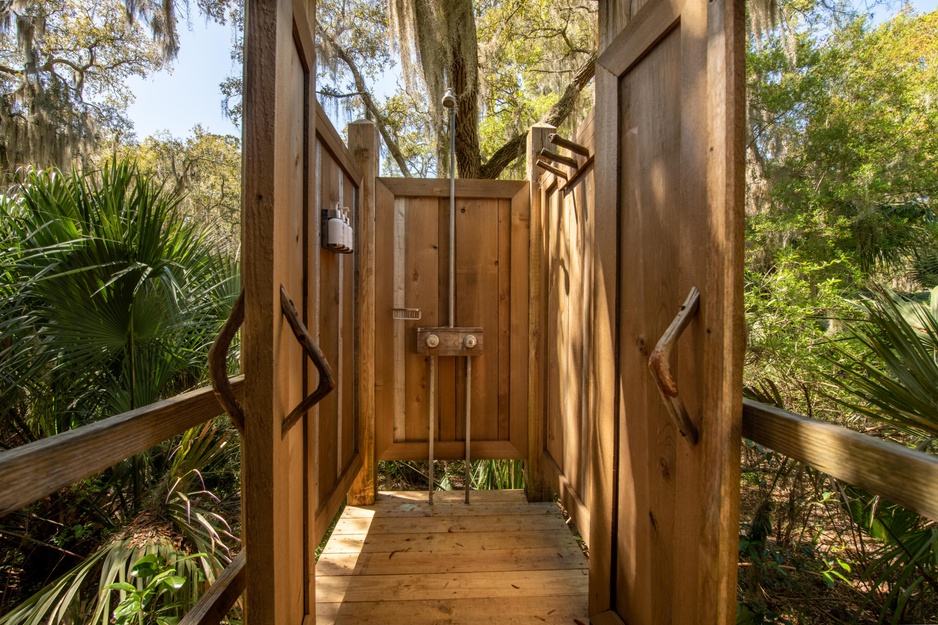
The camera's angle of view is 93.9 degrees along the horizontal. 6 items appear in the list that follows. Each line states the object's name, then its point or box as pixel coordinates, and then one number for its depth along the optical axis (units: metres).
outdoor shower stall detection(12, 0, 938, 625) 0.81
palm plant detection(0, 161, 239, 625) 1.64
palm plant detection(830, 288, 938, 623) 1.17
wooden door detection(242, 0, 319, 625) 0.81
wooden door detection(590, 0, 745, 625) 0.80
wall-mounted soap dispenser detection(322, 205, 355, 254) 1.65
